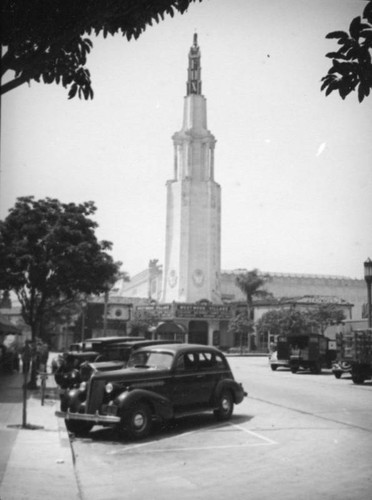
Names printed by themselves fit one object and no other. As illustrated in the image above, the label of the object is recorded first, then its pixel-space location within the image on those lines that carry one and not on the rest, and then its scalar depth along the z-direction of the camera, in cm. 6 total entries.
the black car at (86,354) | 1598
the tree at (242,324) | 5519
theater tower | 7562
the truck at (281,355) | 2905
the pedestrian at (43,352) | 2627
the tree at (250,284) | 6303
